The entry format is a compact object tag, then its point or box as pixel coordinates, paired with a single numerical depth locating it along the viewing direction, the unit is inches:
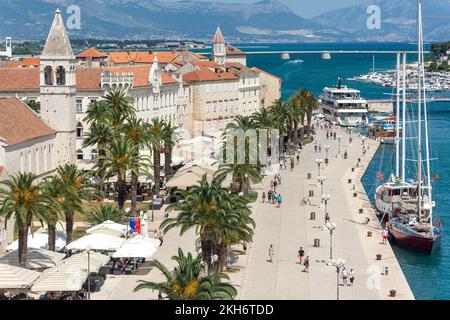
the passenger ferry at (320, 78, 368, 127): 6131.9
